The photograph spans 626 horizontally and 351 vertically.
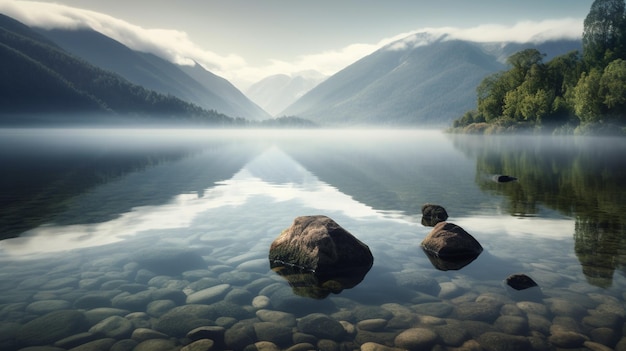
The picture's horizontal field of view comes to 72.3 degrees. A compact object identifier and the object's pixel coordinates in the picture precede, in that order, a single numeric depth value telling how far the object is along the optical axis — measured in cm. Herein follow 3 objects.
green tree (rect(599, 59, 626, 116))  9825
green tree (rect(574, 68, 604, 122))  10186
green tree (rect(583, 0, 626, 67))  12550
